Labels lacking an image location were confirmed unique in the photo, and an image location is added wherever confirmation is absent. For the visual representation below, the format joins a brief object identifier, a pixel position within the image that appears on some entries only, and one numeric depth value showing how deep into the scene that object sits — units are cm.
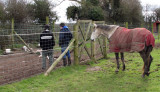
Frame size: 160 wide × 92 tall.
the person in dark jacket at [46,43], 592
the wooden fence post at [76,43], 653
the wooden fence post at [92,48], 752
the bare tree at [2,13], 1110
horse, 488
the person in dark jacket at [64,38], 647
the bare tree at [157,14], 3728
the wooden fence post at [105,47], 848
